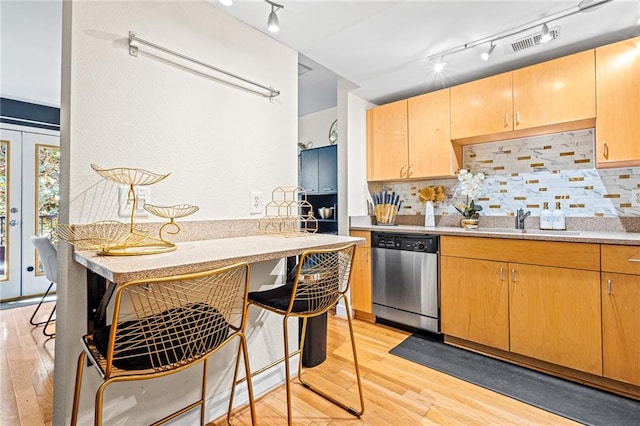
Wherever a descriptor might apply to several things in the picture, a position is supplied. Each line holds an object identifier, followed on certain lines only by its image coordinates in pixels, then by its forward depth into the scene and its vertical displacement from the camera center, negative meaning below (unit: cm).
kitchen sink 216 -14
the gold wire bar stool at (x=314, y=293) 138 -40
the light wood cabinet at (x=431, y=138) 277 +72
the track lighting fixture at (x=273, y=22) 166 +107
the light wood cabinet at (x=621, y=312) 172 -58
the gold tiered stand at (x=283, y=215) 196 +0
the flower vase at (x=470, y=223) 270 -8
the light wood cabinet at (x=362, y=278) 297 -64
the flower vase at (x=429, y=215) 304 -1
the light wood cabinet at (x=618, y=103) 195 +73
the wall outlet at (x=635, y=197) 217 +11
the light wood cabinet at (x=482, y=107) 243 +90
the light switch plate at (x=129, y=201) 138 +7
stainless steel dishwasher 255 -58
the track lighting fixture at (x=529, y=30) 176 +125
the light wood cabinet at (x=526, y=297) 188 -58
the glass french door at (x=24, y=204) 373 +15
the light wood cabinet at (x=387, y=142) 304 +76
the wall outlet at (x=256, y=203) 191 +8
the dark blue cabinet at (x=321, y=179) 381 +47
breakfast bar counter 102 -43
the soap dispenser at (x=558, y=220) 236 -5
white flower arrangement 270 +24
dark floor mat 165 -109
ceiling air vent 205 +123
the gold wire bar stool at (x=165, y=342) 88 -42
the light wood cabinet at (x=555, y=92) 210 +90
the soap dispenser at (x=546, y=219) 239 -4
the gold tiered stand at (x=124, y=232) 119 -7
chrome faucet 252 -2
